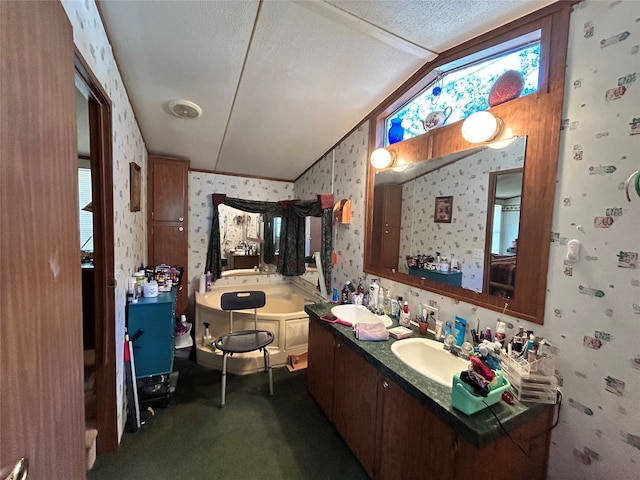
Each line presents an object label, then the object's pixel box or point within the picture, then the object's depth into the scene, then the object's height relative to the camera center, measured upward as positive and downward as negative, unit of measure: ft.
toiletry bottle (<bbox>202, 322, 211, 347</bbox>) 8.96 -3.79
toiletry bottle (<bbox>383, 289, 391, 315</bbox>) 6.66 -1.86
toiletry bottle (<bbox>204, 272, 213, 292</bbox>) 10.58 -2.31
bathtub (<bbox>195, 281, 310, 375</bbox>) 8.37 -3.61
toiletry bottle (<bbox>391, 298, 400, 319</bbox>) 6.44 -1.89
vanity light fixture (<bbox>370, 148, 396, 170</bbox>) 6.74 +1.74
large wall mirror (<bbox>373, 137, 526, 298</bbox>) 4.57 +0.29
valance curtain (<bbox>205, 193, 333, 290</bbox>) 10.82 -0.30
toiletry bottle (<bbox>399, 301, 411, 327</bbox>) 5.99 -1.94
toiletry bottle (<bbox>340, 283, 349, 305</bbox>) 7.59 -1.95
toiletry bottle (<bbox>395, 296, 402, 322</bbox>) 6.35 -1.91
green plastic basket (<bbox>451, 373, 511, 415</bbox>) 3.28 -2.04
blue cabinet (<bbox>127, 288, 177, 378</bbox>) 6.05 -2.53
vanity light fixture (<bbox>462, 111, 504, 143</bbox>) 4.57 +1.76
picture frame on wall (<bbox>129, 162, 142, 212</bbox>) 6.72 +0.89
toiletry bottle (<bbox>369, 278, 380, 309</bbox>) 6.81 -1.70
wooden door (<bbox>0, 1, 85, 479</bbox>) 1.57 -0.18
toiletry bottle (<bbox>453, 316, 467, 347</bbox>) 5.01 -1.85
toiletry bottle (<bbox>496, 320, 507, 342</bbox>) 4.44 -1.64
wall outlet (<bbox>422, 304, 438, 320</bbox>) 5.70 -1.75
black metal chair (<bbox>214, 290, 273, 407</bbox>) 6.95 -3.12
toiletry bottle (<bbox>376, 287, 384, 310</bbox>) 6.70 -1.79
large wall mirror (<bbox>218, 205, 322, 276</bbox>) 11.07 -0.74
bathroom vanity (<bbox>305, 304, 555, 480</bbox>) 3.27 -2.77
